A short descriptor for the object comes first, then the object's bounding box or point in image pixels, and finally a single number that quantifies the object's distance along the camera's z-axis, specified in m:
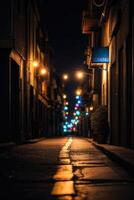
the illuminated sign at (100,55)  28.47
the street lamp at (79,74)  43.98
